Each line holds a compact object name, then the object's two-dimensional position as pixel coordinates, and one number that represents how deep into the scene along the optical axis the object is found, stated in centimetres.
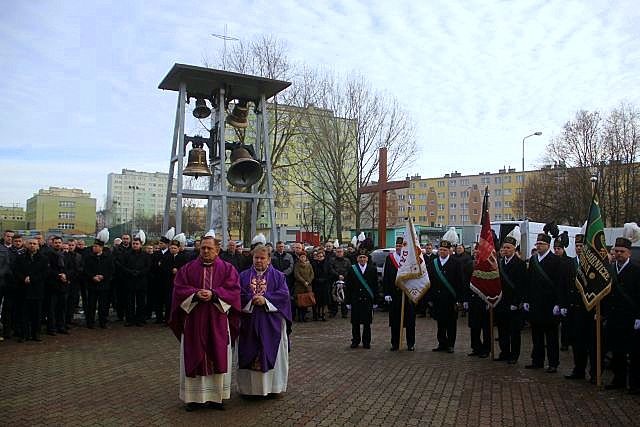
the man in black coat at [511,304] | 902
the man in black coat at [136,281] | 1284
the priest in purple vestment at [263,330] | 658
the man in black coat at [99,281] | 1229
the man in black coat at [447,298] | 1004
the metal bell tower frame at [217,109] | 1402
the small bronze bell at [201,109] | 1504
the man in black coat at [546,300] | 841
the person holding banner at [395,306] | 1023
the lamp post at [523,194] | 4131
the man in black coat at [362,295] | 1028
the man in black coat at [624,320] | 725
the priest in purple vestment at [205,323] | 614
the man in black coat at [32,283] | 1059
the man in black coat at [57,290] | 1120
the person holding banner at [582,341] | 793
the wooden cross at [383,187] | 2006
